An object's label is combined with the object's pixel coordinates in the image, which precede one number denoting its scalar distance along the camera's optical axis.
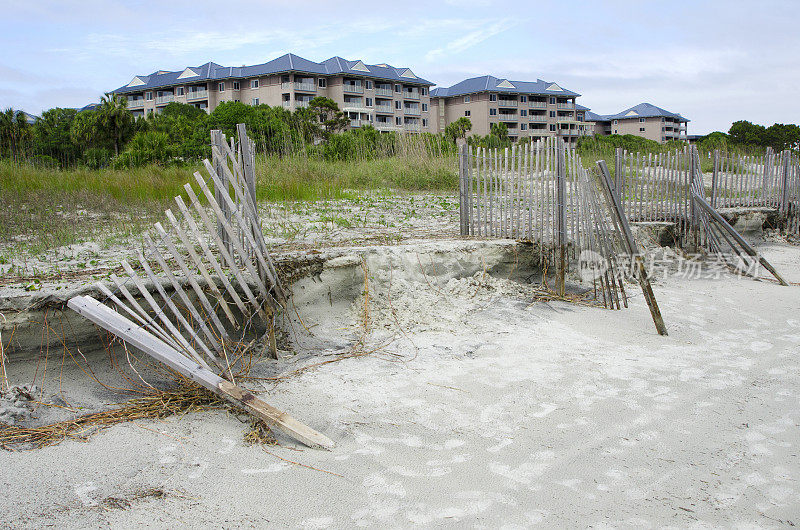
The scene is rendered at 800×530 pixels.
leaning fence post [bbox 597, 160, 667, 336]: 5.77
